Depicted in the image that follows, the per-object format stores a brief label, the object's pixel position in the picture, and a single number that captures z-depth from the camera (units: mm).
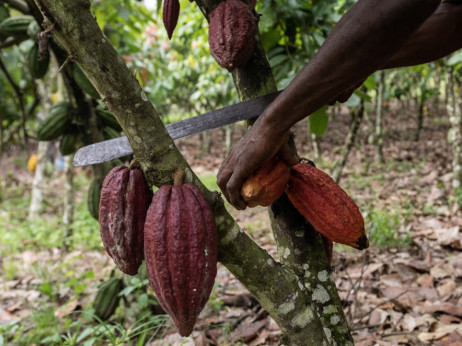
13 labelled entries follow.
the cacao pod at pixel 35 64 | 1784
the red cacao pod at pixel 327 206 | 884
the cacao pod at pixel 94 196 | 1710
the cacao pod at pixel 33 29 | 1664
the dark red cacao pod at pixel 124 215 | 787
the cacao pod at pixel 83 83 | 1546
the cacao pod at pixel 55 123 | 1765
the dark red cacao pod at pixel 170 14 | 1141
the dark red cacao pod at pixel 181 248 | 703
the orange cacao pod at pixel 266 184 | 835
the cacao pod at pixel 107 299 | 1888
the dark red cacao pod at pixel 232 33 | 1013
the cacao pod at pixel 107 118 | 1751
